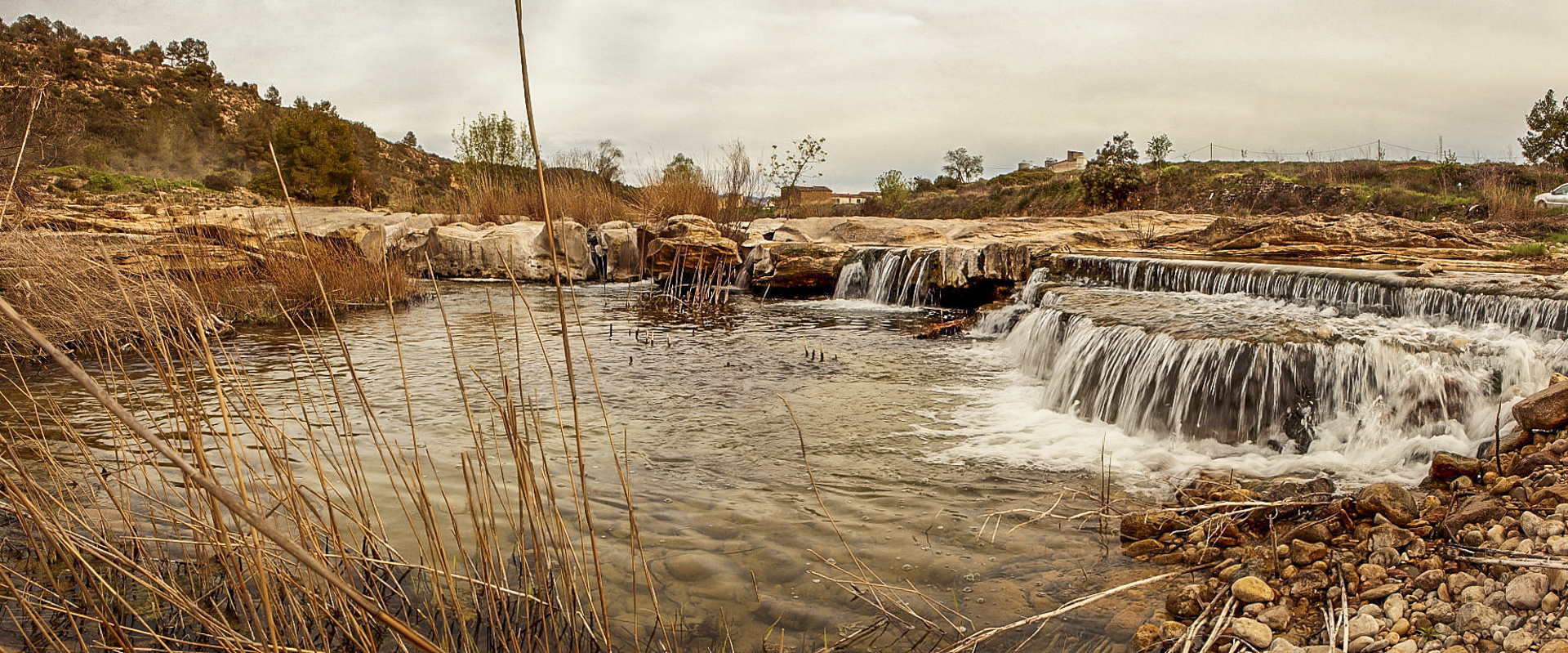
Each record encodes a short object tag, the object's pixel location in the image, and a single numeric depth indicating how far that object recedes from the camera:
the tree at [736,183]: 17.25
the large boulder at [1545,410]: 3.50
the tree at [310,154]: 26.20
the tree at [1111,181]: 24.09
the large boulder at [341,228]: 10.86
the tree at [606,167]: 22.09
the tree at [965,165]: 41.62
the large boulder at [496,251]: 16.69
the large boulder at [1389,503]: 2.84
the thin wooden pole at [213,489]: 0.87
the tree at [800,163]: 19.30
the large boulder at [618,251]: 17.05
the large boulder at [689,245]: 14.70
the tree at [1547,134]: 23.28
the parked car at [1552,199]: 18.00
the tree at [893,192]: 35.19
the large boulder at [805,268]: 14.24
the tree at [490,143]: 28.09
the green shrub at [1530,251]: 8.97
